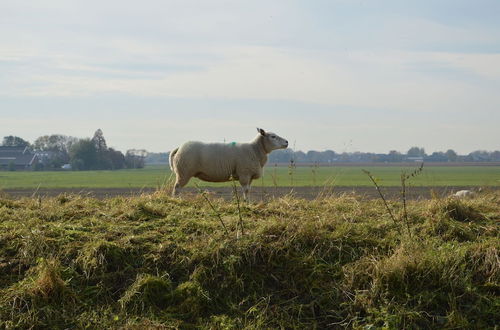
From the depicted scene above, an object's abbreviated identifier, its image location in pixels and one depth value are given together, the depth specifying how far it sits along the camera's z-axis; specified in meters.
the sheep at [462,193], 13.93
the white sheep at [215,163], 15.51
